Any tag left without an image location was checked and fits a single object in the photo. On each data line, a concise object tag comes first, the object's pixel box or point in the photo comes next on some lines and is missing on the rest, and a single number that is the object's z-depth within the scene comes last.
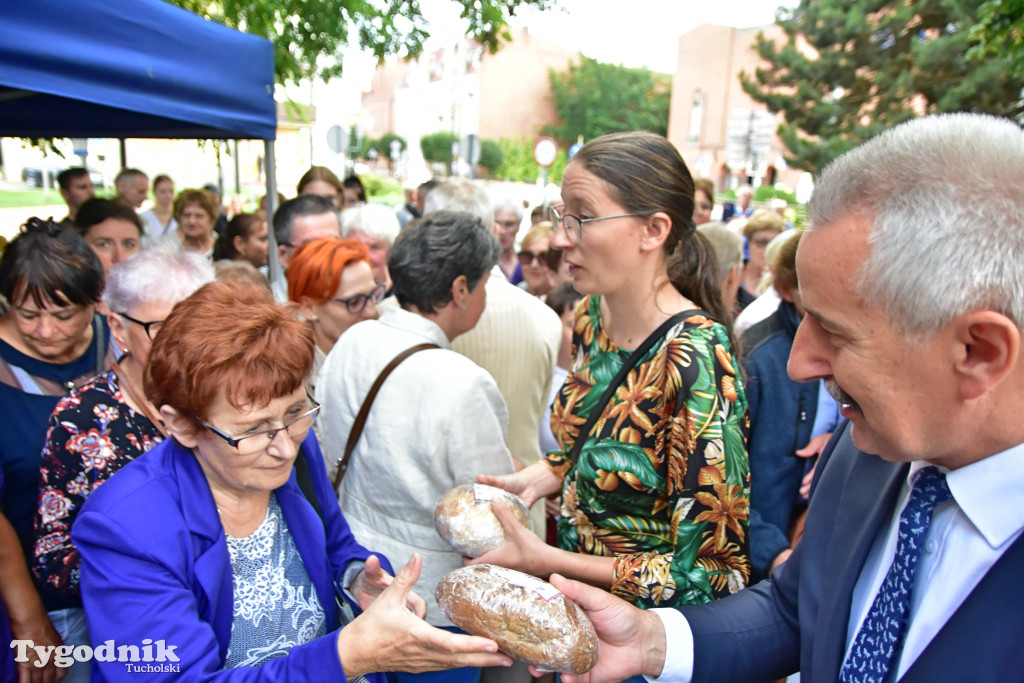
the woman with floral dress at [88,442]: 2.03
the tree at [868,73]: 17.72
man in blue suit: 0.99
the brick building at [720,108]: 47.59
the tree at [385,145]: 61.34
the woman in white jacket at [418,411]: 2.33
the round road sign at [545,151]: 13.80
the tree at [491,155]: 57.28
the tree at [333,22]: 5.37
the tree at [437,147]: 58.06
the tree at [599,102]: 71.06
